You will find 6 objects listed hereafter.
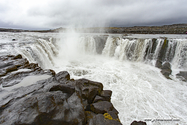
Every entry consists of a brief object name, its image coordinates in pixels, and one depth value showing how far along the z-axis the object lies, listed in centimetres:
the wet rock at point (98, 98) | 499
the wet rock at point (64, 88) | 427
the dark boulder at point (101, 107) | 421
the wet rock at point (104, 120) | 353
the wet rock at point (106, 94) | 536
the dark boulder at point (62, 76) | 560
